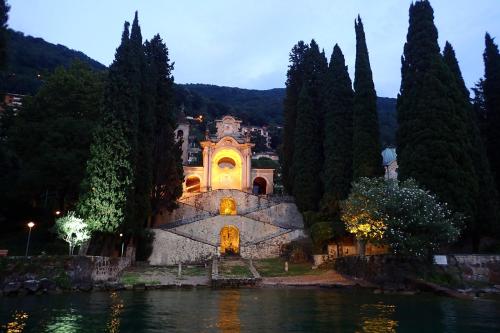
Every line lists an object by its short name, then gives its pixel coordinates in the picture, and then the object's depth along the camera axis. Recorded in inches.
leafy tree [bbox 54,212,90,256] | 1021.8
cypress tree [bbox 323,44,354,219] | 1424.7
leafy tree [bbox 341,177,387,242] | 984.3
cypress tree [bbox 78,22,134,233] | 1099.3
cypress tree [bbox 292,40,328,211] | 1611.7
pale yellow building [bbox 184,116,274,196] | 2149.4
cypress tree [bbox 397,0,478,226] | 1103.0
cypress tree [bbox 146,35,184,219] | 1485.0
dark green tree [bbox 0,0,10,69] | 962.1
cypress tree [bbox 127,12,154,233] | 1227.9
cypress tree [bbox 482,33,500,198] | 1371.8
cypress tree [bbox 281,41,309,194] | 1841.8
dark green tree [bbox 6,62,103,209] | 1320.1
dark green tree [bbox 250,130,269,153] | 4200.3
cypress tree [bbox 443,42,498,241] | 1140.5
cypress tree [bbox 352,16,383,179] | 1312.7
